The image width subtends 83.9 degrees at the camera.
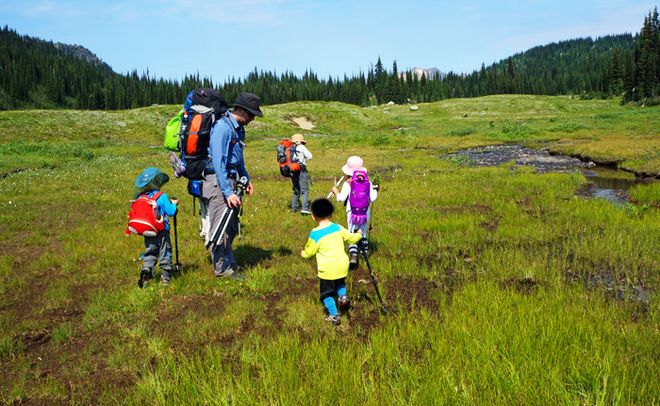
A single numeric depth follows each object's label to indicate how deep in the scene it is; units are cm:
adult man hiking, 628
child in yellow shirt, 517
